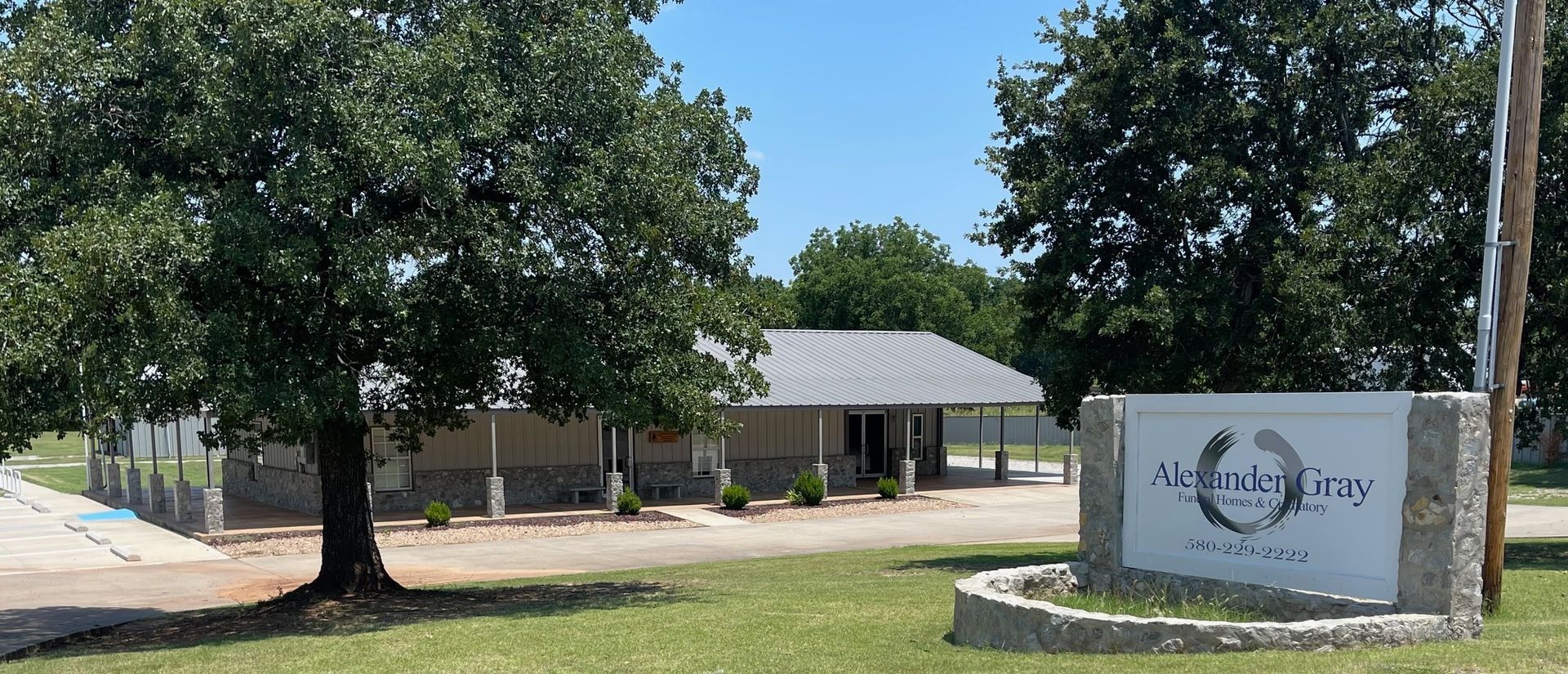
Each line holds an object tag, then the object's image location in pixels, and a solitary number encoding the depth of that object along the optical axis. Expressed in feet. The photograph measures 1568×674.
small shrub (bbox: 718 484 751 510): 90.48
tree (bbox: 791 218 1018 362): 212.43
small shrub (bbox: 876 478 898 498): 98.99
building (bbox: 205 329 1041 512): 91.35
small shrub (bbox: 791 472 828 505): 94.02
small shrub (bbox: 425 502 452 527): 79.30
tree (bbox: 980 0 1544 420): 48.83
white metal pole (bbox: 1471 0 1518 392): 34.40
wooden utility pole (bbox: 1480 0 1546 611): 33.76
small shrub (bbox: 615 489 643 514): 87.51
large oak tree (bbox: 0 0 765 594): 35.88
